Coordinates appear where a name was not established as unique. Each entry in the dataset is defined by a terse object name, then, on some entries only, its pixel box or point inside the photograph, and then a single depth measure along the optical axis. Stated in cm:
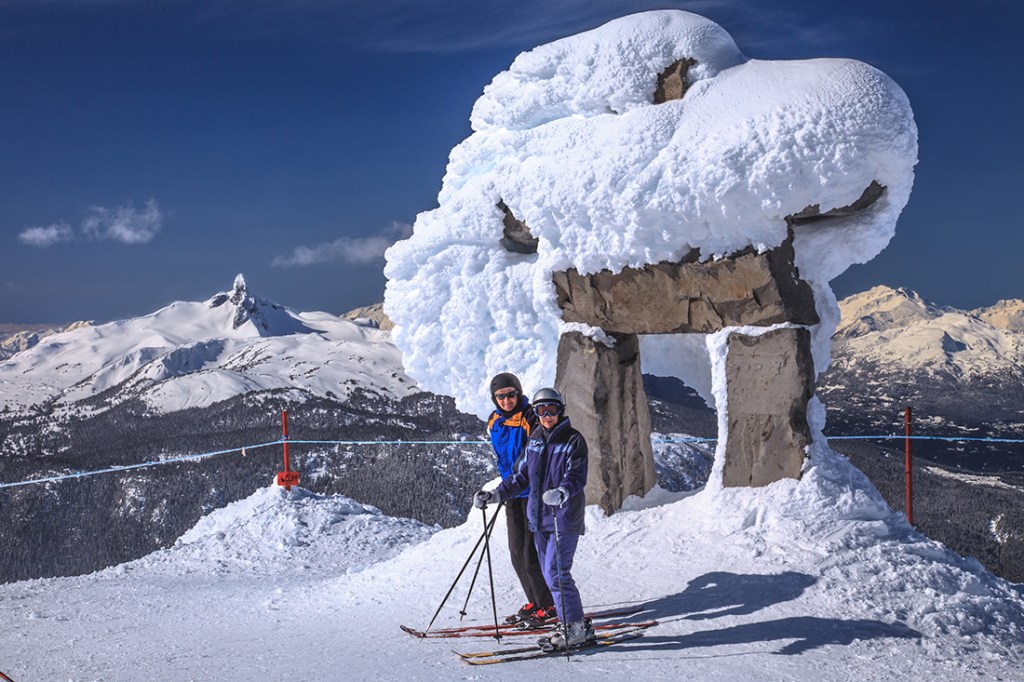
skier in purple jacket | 606
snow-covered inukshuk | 824
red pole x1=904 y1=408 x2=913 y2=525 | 956
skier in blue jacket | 673
